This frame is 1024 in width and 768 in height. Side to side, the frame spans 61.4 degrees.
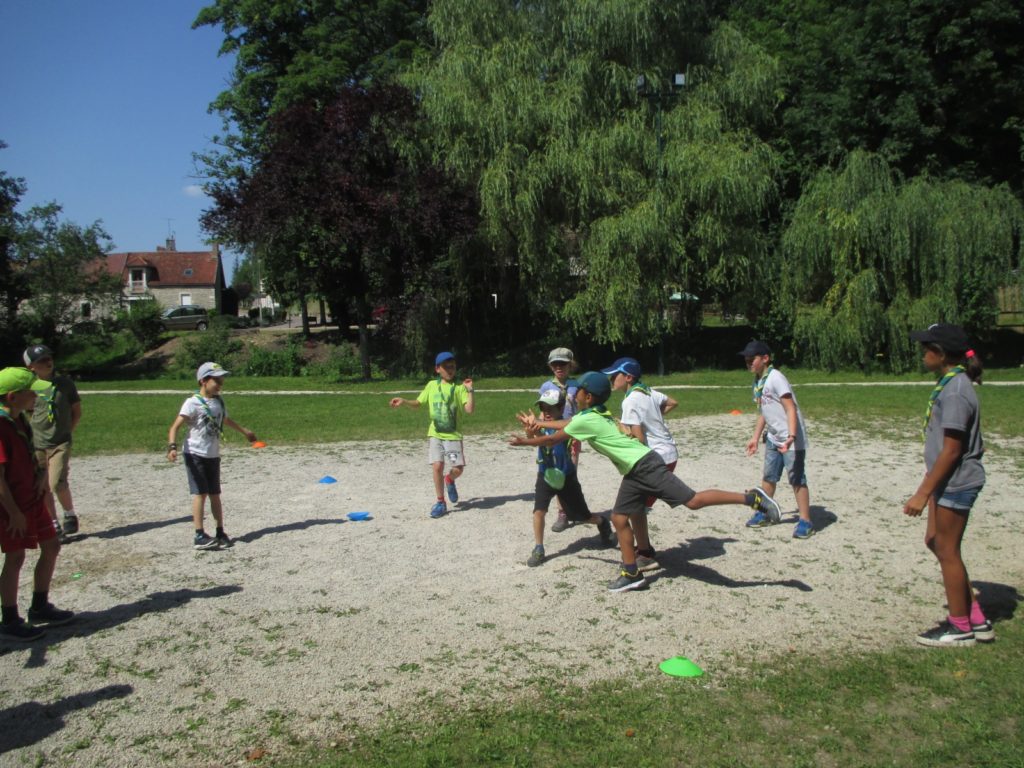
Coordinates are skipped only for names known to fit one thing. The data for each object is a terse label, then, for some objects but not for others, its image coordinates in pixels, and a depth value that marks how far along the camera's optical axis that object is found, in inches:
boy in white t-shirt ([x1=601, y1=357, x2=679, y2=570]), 287.9
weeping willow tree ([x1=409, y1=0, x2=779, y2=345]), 1040.2
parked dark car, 2249.0
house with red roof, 3004.4
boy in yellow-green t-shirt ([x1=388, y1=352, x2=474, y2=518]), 374.3
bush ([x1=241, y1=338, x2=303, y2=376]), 1366.9
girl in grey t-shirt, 219.5
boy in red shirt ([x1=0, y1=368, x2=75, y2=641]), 235.0
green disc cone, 211.9
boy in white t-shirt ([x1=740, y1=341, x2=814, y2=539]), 331.0
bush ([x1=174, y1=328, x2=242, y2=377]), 1451.8
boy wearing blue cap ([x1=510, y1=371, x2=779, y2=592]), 264.8
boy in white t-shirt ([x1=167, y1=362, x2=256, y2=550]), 326.0
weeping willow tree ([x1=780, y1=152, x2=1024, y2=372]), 982.4
